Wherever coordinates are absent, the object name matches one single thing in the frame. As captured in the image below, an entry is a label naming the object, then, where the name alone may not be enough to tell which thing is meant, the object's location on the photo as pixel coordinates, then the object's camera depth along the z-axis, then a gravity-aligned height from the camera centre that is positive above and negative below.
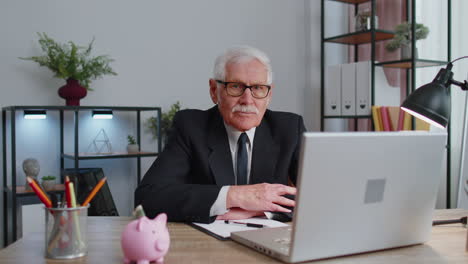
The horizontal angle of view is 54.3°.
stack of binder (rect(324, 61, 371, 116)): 3.40 +0.26
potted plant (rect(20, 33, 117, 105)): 2.86 +0.36
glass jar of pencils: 0.95 -0.23
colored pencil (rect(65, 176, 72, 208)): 0.95 -0.15
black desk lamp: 1.28 +0.06
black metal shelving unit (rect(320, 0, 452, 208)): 3.18 +0.62
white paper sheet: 1.21 -0.29
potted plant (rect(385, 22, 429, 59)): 3.16 +0.61
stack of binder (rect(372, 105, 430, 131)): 3.15 +0.02
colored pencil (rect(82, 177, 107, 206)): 0.98 -0.15
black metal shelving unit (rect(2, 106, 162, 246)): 2.70 -0.22
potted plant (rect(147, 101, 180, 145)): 3.34 +0.00
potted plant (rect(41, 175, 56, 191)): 2.77 -0.36
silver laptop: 0.85 -0.14
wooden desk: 0.96 -0.29
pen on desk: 1.26 -0.28
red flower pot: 2.88 +0.19
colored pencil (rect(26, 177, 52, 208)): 0.94 -0.15
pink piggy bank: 0.89 -0.23
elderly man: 1.69 -0.06
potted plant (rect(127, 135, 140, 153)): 3.17 -0.16
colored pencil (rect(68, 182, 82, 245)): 0.95 -0.20
